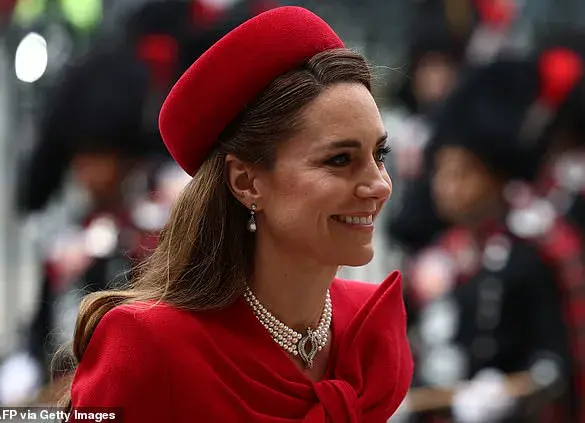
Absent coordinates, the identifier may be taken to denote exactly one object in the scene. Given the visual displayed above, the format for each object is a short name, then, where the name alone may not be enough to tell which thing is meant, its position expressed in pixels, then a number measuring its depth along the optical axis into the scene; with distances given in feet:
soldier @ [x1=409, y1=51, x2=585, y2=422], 37.42
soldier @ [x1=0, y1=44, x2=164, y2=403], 40.19
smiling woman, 17.99
